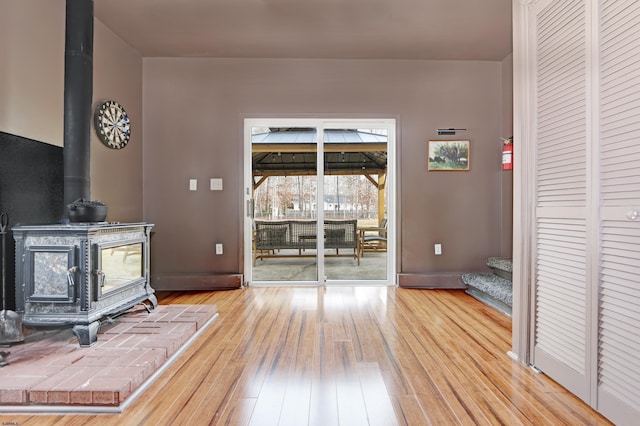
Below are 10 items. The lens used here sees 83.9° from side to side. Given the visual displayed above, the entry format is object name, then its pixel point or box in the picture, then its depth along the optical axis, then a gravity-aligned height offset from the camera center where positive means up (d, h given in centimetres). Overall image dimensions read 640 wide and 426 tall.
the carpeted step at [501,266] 376 -60
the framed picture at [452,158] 435 +63
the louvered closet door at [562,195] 179 +8
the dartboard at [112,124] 343 +85
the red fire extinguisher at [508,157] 372 +57
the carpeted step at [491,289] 326 -79
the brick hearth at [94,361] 170 -87
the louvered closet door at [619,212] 151 +0
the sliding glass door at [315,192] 441 +21
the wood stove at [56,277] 220 -43
